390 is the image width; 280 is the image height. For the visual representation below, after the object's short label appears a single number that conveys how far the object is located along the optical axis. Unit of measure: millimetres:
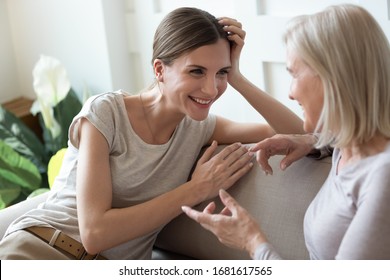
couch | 2750
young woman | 2781
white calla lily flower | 3831
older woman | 2388
